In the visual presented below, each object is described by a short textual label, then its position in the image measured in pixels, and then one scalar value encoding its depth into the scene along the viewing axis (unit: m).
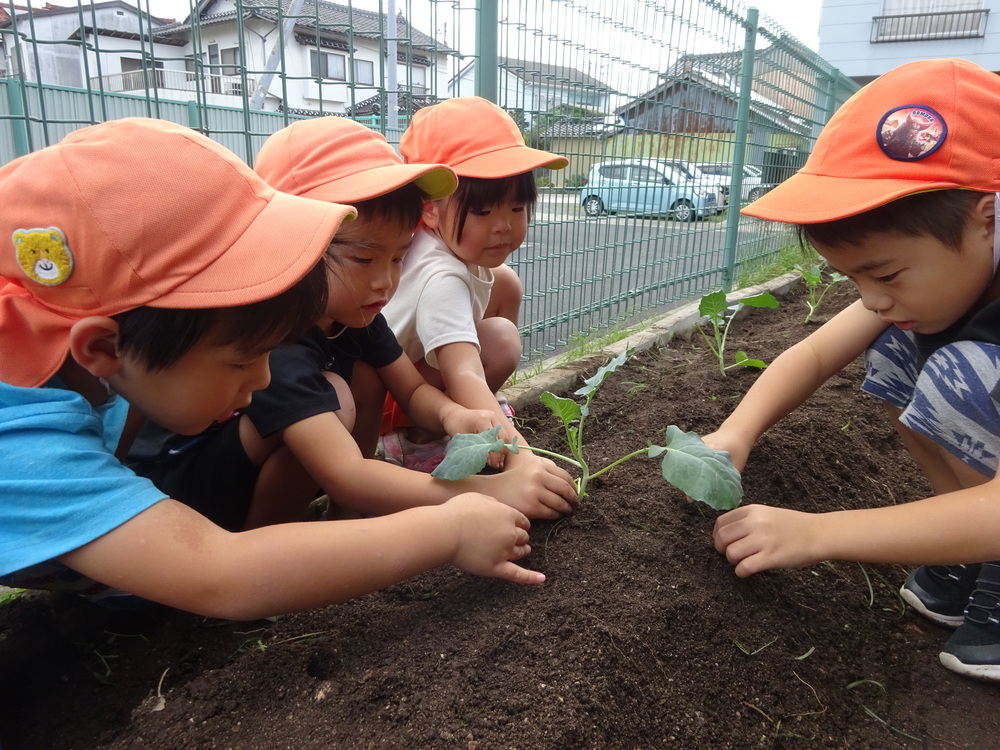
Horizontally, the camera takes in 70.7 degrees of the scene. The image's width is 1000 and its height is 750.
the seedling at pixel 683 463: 1.19
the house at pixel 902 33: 18.55
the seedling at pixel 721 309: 2.38
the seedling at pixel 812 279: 3.42
